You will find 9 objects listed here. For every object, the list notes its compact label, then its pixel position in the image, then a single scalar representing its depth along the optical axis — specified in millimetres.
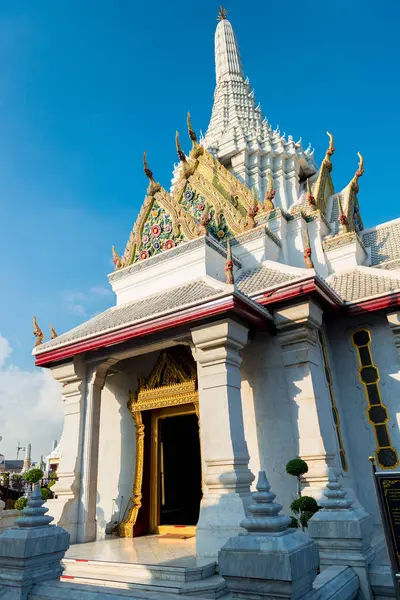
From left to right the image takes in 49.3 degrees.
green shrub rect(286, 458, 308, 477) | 6215
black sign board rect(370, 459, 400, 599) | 3240
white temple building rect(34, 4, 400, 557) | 6625
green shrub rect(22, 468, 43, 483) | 7398
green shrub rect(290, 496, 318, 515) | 5789
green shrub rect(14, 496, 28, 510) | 7414
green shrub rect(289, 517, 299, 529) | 5758
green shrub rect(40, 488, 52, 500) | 7738
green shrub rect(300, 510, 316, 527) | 5672
